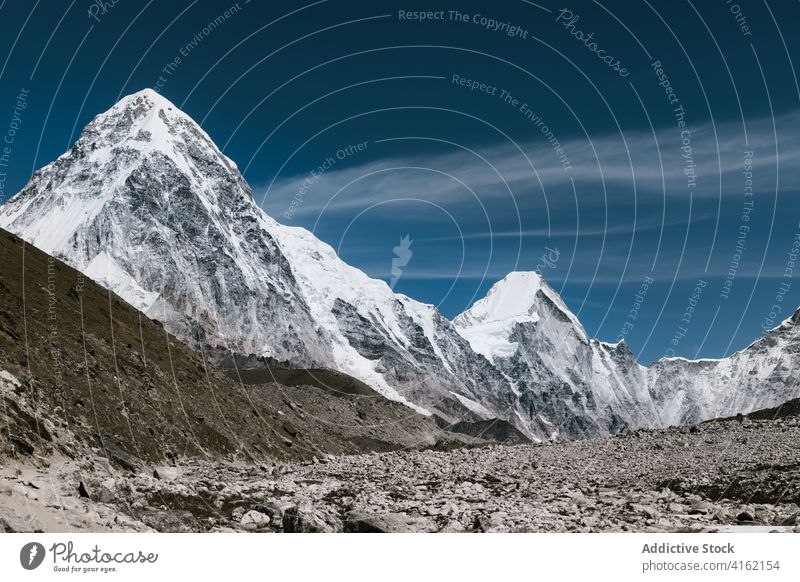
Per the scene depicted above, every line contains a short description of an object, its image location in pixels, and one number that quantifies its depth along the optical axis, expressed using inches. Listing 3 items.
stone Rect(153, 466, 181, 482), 1502.5
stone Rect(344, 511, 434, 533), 1039.6
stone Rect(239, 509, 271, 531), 1085.1
